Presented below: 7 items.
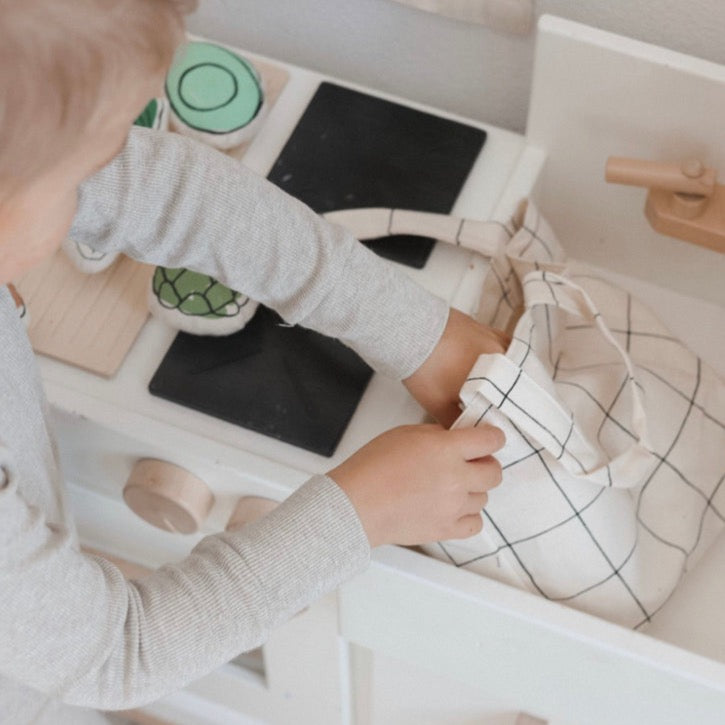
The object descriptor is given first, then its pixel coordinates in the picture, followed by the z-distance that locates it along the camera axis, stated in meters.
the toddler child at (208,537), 0.50
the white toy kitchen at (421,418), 0.70
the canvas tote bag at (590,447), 0.73
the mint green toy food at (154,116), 0.85
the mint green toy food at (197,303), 0.77
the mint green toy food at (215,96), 0.87
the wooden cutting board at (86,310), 0.80
